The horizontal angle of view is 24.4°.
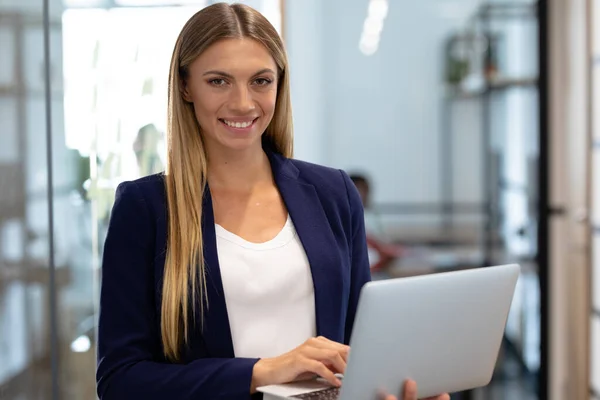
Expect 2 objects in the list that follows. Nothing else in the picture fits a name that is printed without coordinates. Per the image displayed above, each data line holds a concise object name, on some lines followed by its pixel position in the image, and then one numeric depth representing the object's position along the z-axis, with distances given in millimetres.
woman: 2046
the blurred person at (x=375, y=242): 5381
